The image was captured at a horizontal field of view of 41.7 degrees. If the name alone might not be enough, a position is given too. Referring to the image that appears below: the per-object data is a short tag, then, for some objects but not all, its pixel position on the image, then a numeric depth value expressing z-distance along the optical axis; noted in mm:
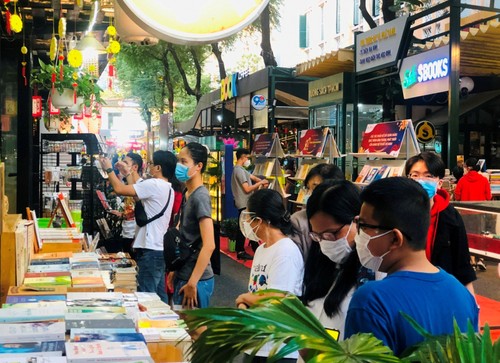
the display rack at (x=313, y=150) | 12328
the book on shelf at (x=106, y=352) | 2611
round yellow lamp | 2242
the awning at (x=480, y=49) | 11688
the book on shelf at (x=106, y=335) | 2924
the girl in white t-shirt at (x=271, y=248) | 3447
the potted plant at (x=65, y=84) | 10148
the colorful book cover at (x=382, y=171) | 9585
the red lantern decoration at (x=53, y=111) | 13142
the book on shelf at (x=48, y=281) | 4356
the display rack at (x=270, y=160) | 14477
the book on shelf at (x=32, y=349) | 2679
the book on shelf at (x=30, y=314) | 3229
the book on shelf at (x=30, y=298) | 3805
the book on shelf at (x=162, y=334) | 3188
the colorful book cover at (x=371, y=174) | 9859
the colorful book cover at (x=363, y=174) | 10081
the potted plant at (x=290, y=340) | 1368
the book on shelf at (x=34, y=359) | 2564
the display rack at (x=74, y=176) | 10758
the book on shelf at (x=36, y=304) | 3622
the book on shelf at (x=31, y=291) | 3990
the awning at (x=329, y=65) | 14656
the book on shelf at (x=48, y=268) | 4900
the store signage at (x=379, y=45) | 12362
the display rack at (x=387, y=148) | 9281
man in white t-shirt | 5941
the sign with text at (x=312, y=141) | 12484
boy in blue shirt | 1904
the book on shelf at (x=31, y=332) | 2867
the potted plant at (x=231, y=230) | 14367
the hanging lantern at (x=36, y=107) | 11977
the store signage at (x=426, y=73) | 11086
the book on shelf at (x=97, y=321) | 3164
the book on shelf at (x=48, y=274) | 4645
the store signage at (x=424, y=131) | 15430
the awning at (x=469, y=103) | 18984
